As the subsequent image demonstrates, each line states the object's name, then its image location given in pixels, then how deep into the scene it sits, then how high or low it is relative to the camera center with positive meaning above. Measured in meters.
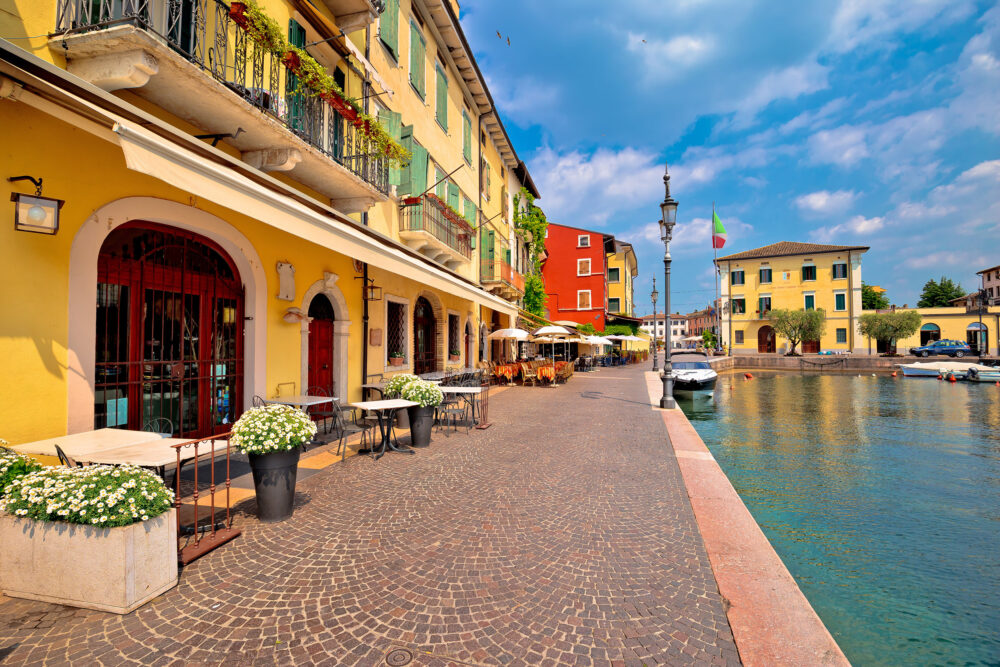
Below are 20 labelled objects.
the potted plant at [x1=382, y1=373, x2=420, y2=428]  7.21 -0.72
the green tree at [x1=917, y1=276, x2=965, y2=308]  59.88 +6.93
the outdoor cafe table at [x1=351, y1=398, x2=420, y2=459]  6.08 -1.07
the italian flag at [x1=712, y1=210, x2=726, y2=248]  25.78 +6.71
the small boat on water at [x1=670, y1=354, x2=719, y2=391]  17.89 -1.53
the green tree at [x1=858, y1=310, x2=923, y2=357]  38.97 +1.50
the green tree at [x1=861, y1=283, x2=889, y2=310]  63.91 +6.46
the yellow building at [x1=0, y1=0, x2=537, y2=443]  3.84 +1.51
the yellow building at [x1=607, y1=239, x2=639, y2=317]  44.75 +7.21
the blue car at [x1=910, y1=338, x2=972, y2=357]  37.25 -0.78
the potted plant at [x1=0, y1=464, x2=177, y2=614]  2.57 -1.21
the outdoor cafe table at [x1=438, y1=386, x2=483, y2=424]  8.38 -0.95
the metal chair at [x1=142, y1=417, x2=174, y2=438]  5.32 -1.06
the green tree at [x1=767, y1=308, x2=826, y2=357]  40.75 +1.72
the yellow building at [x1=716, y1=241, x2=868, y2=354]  42.12 +5.43
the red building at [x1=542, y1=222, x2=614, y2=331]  38.41 +6.31
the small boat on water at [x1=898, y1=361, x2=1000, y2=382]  24.67 -1.71
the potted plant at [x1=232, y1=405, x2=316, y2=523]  3.75 -0.95
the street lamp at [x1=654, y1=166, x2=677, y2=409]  11.48 +2.97
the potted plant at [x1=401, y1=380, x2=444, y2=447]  6.84 -1.07
